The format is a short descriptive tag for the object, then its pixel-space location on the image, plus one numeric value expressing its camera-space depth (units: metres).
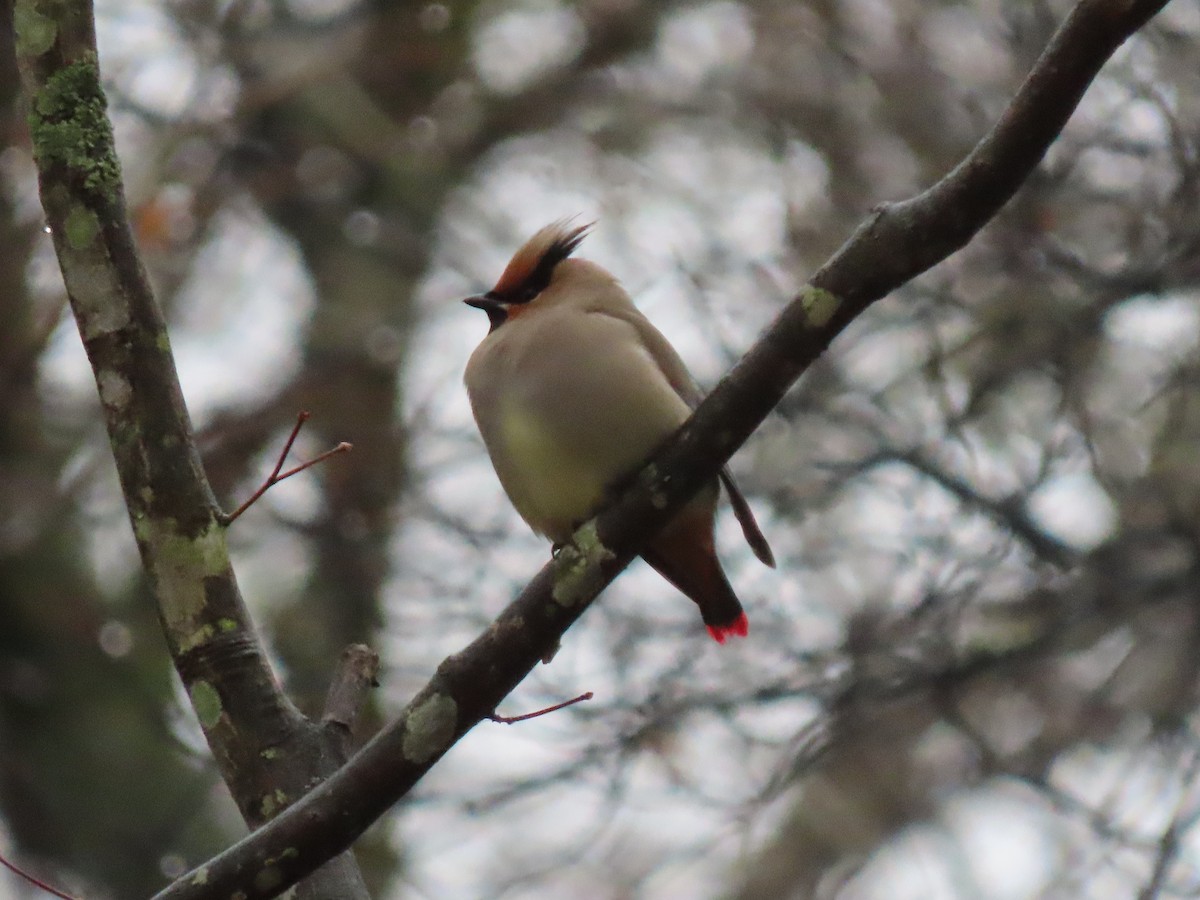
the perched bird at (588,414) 7.96
